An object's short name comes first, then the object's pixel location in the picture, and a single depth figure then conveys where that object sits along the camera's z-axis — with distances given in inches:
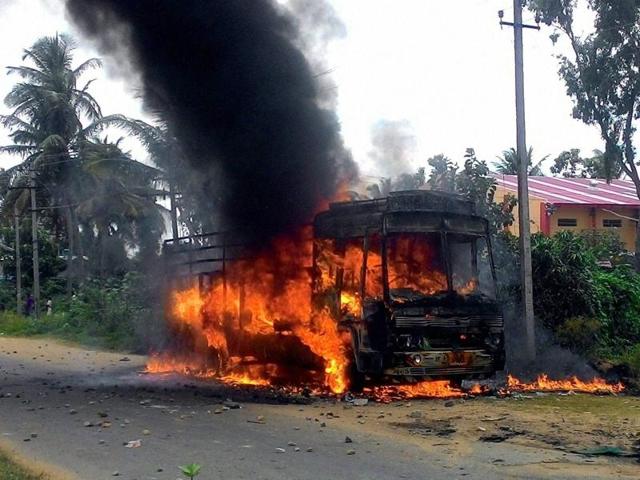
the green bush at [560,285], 556.4
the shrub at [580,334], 523.8
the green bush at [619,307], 573.3
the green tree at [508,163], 1532.0
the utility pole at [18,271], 1308.9
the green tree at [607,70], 696.4
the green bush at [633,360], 478.9
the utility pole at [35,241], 1185.4
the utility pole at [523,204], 497.4
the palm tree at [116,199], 1109.7
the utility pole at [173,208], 936.1
